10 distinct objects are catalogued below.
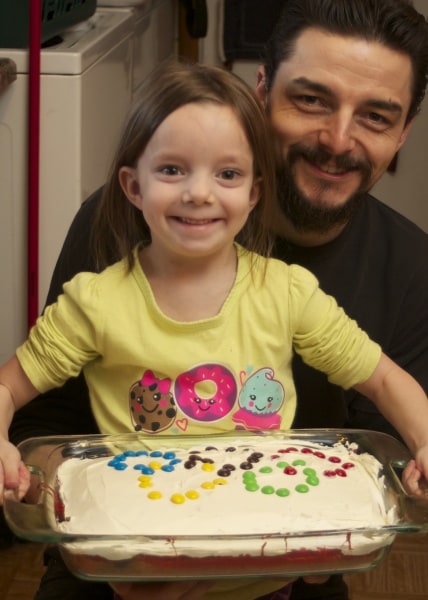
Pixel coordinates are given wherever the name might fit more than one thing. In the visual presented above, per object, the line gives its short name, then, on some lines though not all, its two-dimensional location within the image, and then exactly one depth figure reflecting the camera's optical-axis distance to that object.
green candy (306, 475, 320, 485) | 1.06
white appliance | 2.13
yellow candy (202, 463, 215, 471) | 1.07
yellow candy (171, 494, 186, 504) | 1.01
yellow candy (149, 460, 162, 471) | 1.07
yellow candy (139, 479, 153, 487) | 1.04
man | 1.42
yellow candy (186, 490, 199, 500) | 1.02
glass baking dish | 0.92
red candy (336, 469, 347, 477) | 1.08
